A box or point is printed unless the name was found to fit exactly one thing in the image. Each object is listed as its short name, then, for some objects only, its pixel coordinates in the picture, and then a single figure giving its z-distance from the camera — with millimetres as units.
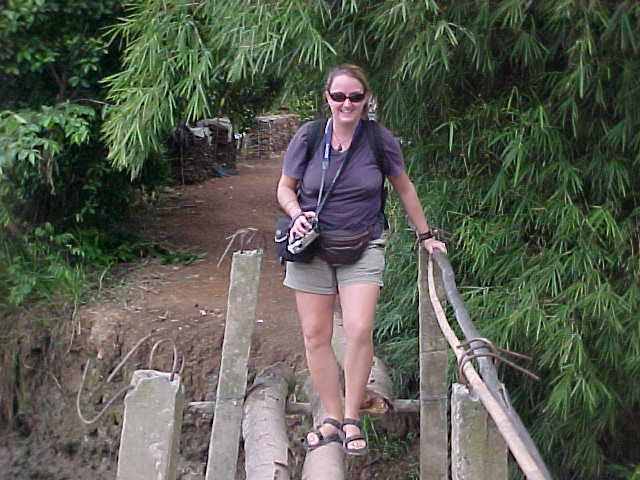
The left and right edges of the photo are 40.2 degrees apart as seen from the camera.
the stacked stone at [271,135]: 13344
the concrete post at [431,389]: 3057
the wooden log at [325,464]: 2617
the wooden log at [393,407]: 3314
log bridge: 1737
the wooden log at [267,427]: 2723
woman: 2678
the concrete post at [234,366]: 2781
